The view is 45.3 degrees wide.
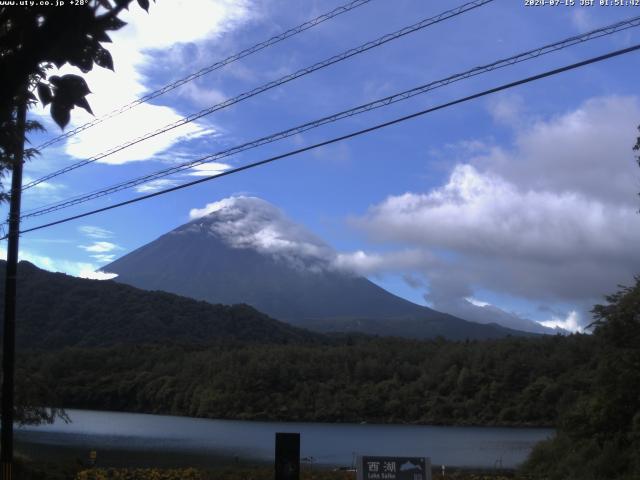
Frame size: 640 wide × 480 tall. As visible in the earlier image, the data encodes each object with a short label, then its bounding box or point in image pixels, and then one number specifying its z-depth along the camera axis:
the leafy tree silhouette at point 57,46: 3.43
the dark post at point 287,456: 10.14
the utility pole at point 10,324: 14.71
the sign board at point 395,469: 10.66
